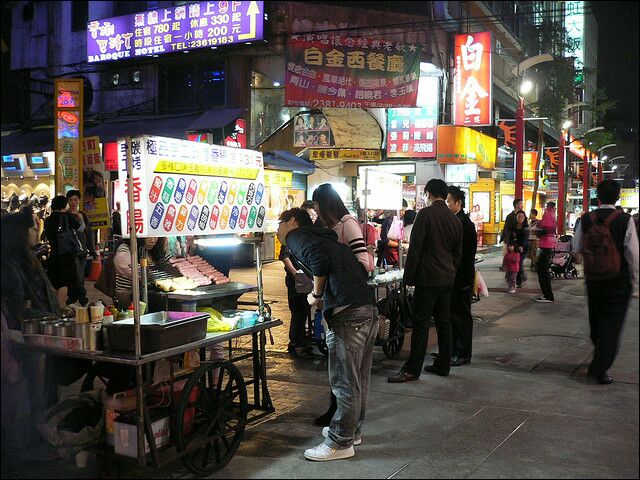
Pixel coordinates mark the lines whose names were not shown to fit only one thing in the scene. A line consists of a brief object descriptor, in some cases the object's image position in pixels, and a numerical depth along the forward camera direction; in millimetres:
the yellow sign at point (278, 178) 18516
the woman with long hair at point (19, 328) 3625
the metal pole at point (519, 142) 22156
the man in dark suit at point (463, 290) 7711
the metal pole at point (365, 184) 9016
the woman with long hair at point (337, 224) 5285
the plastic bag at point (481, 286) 9866
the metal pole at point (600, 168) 55412
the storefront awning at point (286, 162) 17172
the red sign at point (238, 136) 17953
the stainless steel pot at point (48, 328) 4559
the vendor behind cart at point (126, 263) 6133
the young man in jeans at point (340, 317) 4652
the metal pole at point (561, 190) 30734
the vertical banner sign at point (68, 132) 14109
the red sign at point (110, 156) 17953
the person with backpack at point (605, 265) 5316
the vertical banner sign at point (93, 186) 14047
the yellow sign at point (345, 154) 18672
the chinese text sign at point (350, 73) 16812
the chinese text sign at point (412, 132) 19906
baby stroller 17266
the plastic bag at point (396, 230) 11076
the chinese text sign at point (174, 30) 17922
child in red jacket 14367
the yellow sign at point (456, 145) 19922
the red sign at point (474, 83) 20203
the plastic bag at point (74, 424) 4445
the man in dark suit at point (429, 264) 6828
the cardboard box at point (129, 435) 4277
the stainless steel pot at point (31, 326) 4664
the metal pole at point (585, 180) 41938
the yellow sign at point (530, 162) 28406
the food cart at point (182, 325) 4363
